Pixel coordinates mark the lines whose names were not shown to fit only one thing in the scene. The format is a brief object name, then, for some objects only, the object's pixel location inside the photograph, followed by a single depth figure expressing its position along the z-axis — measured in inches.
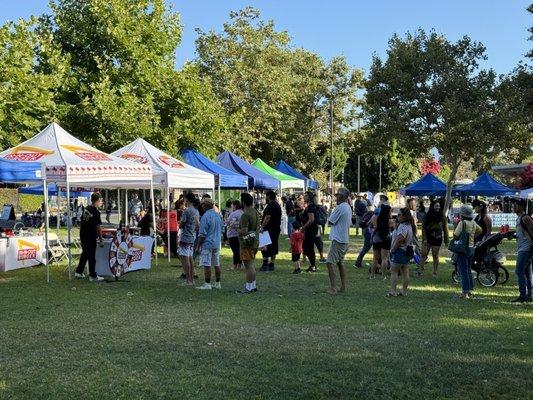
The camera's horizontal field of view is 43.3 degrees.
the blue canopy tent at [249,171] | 925.8
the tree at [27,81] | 852.6
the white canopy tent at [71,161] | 512.1
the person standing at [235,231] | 594.5
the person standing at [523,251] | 413.7
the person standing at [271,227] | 590.2
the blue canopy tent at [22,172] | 489.4
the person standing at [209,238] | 452.8
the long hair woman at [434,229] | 560.7
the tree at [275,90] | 1665.8
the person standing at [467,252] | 432.8
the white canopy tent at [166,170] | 647.1
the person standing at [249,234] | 441.1
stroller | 498.0
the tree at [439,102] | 1156.5
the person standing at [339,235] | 438.3
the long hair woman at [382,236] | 531.2
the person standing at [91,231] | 516.1
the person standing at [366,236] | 618.3
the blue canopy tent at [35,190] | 1278.3
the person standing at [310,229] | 587.5
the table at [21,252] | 572.4
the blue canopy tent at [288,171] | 1243.2
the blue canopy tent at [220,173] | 810.7
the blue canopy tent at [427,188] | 1293.1
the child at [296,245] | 592.1
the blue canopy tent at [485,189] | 1331.2
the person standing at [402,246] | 430.3
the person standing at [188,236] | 492.4
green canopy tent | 1077.8
